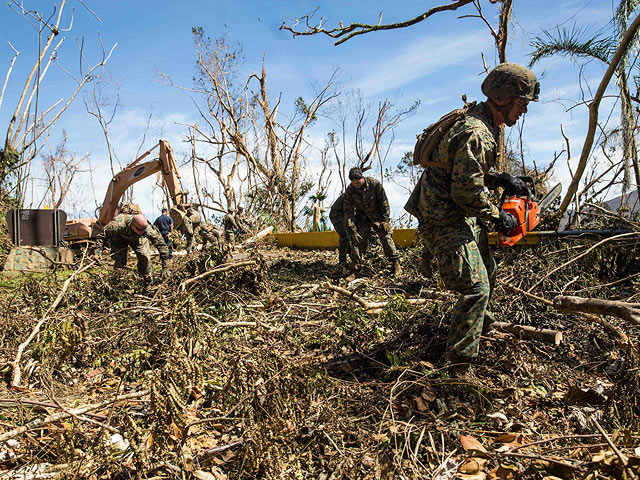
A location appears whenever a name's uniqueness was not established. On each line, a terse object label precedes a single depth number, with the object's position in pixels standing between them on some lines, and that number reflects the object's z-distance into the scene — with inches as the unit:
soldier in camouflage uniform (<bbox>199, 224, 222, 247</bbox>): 403.2
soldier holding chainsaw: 107.7
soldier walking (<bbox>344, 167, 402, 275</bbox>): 277.3
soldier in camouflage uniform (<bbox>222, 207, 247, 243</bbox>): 473.7
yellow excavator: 374.9
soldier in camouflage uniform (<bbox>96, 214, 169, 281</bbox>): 293.0
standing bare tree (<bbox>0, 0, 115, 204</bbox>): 460.9
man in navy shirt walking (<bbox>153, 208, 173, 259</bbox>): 456.8
